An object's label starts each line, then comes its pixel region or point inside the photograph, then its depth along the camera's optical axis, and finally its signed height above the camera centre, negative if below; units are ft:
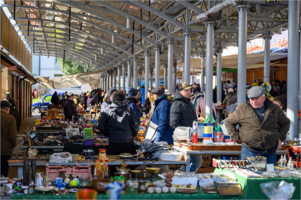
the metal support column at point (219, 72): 60.78 +3.50
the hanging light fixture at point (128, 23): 58.08 +10.48
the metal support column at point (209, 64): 40.55 +3.12
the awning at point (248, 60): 58.70 +5.58
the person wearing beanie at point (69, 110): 43.37 -1.92
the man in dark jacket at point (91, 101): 62.35 -1.28
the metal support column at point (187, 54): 48.80 +5.00
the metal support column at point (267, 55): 49.83 +5.14
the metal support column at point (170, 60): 57.11 +4.95
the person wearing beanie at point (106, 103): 32.04 -0.82
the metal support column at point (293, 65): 26.50 +2.01
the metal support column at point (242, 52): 32.40 +3.53
